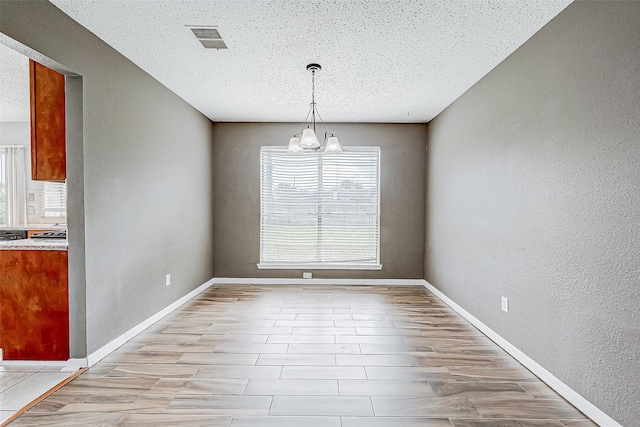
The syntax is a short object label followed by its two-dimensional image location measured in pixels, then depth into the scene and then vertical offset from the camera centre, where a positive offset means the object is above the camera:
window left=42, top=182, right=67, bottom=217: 5.62 +0.08
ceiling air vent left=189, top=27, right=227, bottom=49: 2.66 +1.33
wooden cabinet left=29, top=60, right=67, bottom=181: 2.72 +0.62
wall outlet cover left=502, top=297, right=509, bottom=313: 3.06 -0.86
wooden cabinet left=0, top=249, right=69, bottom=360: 2.65 -0.74
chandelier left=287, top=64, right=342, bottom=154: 3.26 +0.62
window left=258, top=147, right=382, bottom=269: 5.66 -0.12
